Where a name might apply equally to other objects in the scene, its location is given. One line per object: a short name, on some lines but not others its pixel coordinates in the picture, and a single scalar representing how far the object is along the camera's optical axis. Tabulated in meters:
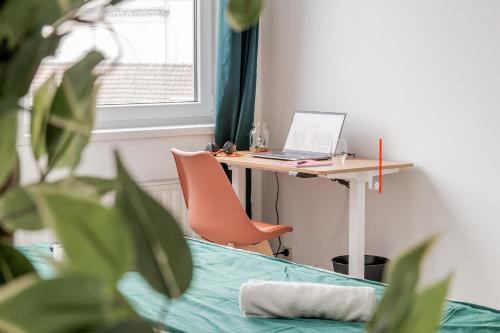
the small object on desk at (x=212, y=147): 4.49
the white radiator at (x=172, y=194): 4.58
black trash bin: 4.11
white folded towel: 2.06
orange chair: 3.94
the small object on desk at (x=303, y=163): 3.94
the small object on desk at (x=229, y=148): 4.43
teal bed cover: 1.99
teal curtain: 4.62
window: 4.56
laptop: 4.25
